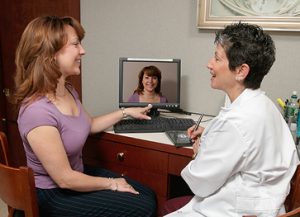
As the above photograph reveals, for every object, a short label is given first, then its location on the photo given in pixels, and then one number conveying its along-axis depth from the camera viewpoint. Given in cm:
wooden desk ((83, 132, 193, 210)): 154
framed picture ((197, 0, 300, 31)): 167
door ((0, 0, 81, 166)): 230
